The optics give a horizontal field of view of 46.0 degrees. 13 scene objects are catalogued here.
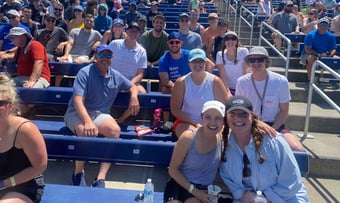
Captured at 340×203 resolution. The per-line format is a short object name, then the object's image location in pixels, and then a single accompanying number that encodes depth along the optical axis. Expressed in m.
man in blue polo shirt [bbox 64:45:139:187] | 3.96
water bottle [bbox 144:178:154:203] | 2.91
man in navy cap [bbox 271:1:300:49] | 9.10
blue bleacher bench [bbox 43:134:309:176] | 3.44
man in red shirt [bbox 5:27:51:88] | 5.23
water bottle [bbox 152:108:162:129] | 4.63
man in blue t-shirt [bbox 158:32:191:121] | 5.07
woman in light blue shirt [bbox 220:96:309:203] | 2.76
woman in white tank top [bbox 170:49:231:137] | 4.05
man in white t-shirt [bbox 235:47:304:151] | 3.89
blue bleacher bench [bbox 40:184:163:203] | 3.10
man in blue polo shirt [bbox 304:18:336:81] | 7.11
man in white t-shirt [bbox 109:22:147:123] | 5.44
